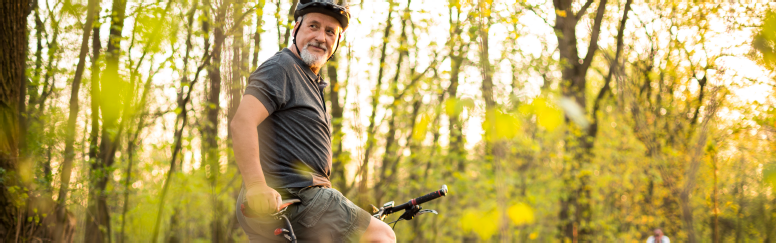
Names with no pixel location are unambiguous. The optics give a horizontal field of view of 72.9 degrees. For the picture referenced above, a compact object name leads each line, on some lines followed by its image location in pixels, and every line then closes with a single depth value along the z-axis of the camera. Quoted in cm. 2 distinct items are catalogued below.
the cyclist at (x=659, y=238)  1326
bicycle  191
